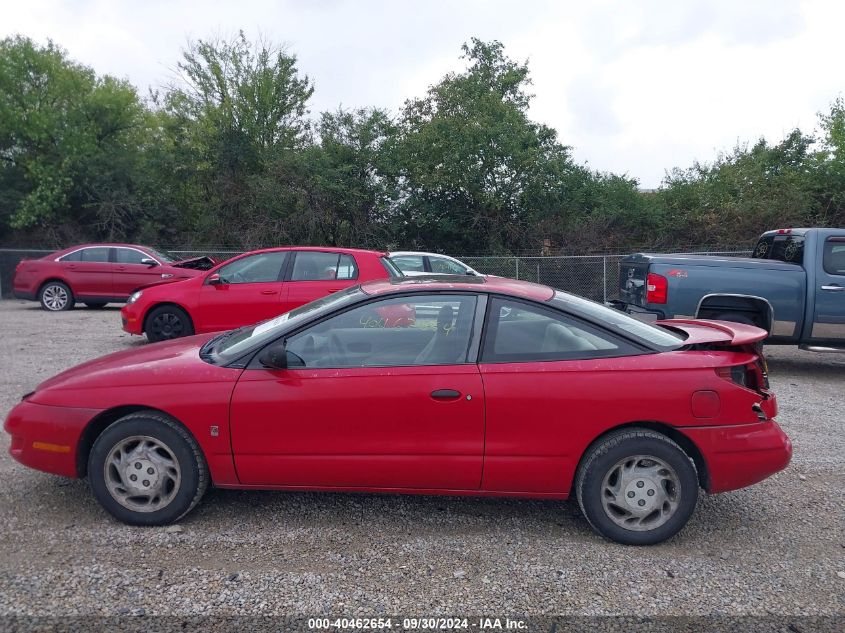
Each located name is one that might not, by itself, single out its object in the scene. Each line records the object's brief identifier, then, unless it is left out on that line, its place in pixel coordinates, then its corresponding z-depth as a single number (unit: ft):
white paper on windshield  14.05
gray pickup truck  26.94
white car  46.21
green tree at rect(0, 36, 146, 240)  76.13
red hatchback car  30.22
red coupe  12.08
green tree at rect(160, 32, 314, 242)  77.36
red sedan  51.52
